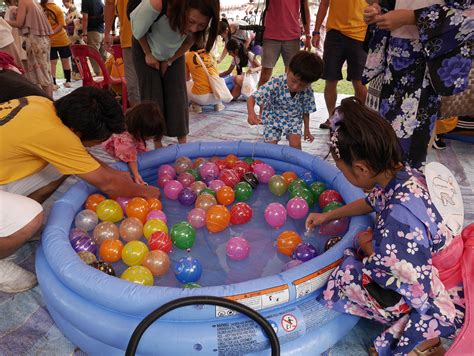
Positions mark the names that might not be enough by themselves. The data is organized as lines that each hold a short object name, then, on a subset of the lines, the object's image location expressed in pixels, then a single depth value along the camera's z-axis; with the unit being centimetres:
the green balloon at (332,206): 229
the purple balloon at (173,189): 261
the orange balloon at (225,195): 254
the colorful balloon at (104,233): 212
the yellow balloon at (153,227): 216
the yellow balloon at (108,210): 231
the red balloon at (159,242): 205
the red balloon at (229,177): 273
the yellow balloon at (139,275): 174
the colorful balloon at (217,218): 226
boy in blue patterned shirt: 297
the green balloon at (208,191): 253
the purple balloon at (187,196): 253
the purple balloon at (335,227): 215
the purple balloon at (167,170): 282
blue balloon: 183
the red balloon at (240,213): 234
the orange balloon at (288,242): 206
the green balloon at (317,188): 258
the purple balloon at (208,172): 281
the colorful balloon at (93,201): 237
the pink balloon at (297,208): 238
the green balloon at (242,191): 260
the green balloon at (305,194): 251
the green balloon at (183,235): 211
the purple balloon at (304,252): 194
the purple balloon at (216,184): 262
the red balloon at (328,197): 242
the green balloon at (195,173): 284
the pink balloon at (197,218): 230
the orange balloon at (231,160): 297
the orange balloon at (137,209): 233
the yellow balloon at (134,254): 195
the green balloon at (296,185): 260
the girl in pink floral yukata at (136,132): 257
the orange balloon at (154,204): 243
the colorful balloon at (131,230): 215
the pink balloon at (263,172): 286
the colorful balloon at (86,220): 222
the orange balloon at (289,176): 277
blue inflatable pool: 147
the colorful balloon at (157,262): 189
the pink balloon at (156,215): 230
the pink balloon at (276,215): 232
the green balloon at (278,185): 265
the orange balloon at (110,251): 200
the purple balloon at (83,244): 196
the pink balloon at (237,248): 206
